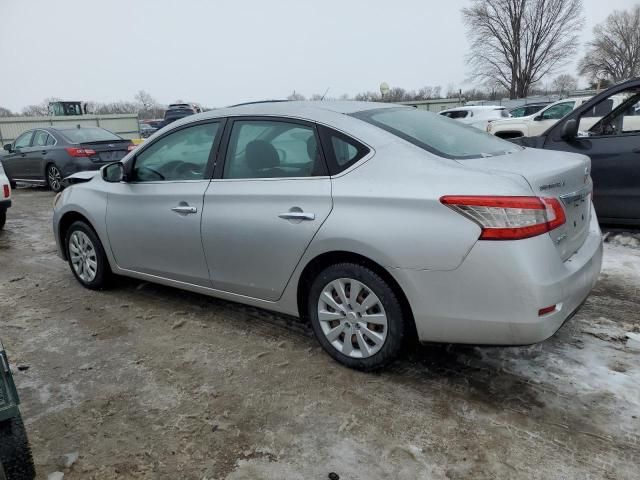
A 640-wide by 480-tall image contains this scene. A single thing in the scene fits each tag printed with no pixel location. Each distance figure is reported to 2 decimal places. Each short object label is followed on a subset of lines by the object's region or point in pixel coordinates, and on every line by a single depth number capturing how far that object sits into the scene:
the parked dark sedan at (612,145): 5.04
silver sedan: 2.40
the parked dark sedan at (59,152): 10.57
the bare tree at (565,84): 63.84
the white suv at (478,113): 17.17
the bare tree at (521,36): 43.34
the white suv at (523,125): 11.42
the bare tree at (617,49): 57.00
